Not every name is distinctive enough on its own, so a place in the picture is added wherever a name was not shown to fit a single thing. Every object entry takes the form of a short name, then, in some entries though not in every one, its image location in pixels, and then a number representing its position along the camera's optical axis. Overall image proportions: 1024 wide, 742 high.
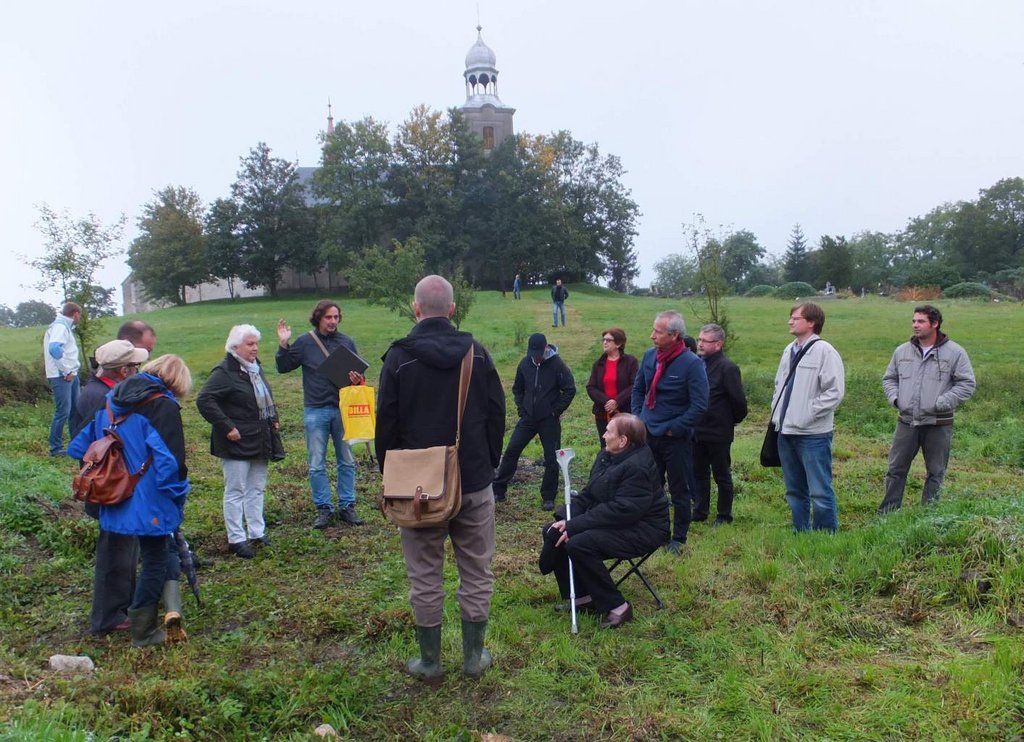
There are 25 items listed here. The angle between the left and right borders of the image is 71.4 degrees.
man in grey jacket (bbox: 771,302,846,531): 5.62
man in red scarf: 5.97
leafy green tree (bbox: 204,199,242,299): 48.22
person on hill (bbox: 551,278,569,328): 24.80
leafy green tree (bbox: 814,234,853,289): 48.69
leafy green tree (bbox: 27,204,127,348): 14.36
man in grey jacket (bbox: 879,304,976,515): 6.06
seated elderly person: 4.60
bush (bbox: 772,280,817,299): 43.62
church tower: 62.12
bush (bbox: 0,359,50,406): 13.06
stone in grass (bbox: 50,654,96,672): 3.80
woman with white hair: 5.77
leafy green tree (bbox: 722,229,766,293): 64.31
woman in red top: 7.32
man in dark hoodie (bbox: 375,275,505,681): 3.75
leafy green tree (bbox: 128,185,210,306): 49.34
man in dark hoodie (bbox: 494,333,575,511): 7.50
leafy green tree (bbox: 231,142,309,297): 49.09
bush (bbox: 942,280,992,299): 40.44
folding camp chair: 4.79
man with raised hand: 6.58
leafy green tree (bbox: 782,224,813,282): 53.09
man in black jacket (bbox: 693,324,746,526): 6.66
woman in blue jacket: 4.21
